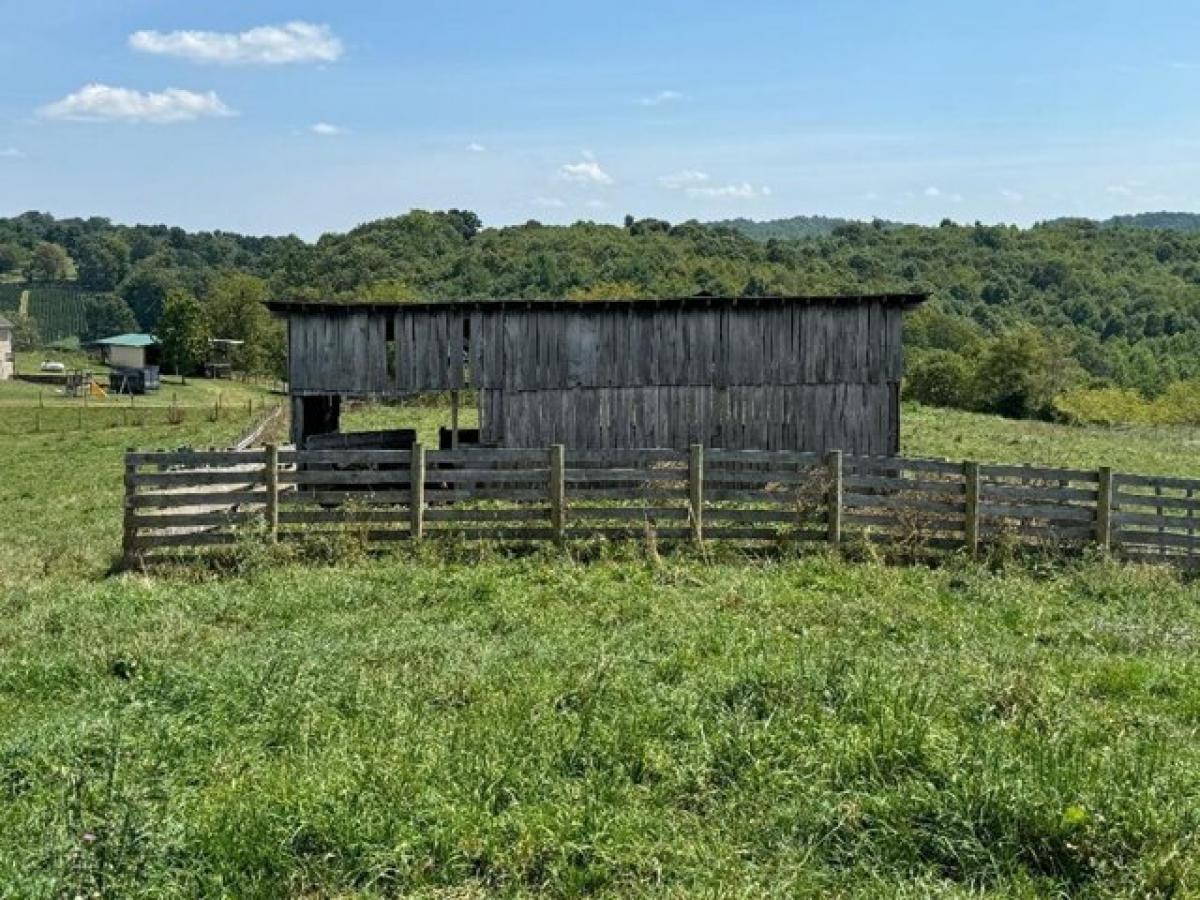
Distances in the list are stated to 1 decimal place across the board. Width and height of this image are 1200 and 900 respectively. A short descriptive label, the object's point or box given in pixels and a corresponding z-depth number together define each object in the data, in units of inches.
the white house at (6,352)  3324.8
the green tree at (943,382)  3314.5
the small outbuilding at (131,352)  3523.6
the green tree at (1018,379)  3112.7
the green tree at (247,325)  3570.4
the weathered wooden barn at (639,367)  915.4
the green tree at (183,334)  3383.4
